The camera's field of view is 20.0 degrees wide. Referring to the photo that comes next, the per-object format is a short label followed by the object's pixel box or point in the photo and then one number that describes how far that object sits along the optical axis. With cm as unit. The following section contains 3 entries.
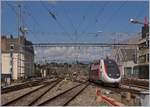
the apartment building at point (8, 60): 9431
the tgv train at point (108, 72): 3748
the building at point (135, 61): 8126
